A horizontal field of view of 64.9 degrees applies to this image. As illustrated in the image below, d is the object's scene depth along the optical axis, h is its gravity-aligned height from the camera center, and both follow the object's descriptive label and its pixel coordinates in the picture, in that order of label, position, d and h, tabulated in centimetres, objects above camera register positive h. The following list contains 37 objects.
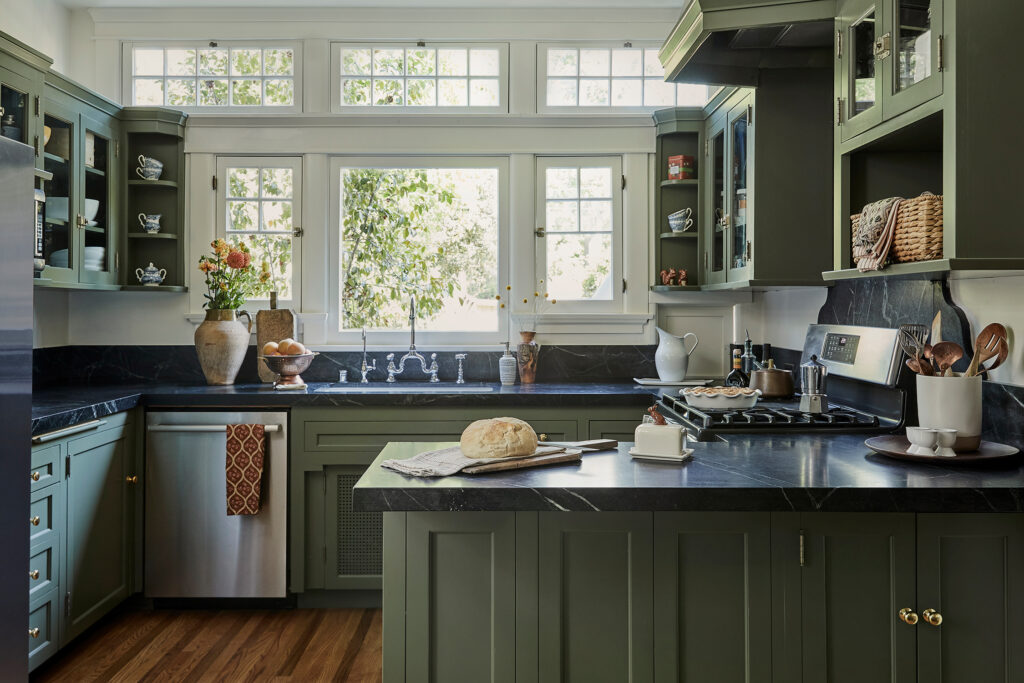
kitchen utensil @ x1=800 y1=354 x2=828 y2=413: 281 -18
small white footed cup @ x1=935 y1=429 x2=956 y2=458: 198 -26
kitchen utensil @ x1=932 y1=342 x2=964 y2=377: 213 -4
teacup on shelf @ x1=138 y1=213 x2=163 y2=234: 409 +59
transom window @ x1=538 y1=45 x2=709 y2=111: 427 +137
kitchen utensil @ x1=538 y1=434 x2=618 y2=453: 219 -29
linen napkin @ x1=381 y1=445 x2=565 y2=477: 186 -30
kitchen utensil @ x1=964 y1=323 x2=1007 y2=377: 209 -1
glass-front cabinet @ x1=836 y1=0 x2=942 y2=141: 196 +74
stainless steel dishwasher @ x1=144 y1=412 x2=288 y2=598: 355 -81
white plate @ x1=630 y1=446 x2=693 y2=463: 201 -30
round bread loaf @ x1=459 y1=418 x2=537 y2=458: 195 -25
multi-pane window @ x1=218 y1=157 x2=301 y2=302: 423 +67
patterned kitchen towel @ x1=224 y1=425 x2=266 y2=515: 350 -57
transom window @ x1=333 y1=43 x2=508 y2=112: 425 +140
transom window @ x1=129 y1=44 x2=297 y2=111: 424 +138
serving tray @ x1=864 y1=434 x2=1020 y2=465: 196 -29
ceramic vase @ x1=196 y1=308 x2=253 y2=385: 389 -4
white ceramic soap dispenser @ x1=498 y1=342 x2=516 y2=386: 404 -15
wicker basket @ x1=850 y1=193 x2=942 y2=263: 196 +27
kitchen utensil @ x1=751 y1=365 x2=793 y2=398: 335 -18
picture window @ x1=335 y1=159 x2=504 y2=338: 428 +50
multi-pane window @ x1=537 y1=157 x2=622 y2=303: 427 +65
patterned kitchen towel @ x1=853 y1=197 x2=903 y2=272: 213 +29
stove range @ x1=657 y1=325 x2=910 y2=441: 256 -23
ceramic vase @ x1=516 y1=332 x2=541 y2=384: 411 -9
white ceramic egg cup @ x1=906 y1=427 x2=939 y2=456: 199 -25
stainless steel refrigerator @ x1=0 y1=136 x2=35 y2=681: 177 -12
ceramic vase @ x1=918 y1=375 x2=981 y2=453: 205 -18
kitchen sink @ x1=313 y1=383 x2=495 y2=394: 366 -24
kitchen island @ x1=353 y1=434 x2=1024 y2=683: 181 -57
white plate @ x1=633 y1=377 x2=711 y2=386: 397 -22
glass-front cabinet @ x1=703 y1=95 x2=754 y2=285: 325 +63
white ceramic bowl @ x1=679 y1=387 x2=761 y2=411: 291 -23
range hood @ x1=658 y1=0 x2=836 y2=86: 252 +102
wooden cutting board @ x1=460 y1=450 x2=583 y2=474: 189 -30
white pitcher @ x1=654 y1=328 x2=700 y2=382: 404 -10
